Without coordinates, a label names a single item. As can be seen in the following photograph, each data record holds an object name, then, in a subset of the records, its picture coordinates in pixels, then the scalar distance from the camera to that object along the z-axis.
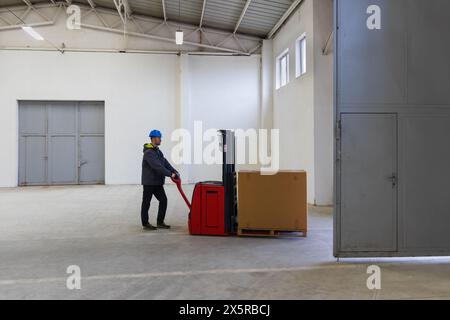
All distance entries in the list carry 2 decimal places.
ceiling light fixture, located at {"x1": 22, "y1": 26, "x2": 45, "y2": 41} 12.56
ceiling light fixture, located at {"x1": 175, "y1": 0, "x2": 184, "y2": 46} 11.74
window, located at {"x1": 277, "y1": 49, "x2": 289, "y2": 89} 13.45
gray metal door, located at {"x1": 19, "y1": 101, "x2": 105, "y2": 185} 15.26
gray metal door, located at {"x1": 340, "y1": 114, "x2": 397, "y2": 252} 4.96
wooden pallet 6.45
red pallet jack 6.49
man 6.75
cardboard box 6.39
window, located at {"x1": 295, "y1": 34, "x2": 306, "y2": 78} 11.57
